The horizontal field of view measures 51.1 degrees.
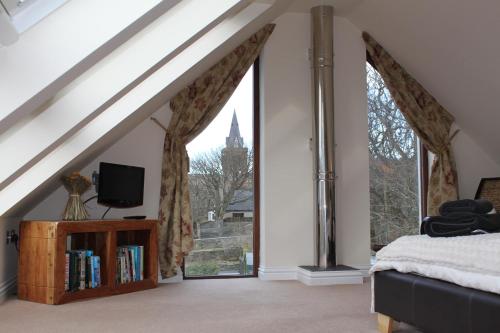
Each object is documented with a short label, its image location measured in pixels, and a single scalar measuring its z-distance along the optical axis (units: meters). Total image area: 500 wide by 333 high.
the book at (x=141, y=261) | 4.19
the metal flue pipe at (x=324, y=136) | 4.67
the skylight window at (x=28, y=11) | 1.69
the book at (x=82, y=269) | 3.74
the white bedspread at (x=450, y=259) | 2.05
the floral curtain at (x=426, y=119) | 5.27
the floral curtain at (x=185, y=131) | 4.57
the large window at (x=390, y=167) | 5.45
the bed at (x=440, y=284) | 2.03
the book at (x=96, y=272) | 3.82
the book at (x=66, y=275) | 3.62
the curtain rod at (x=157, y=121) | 4.71
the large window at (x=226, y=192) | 4.98
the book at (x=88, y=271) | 3.80
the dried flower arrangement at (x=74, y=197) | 3.83
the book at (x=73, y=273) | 3.70
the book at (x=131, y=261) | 4.12
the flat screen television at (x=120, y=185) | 4.09
